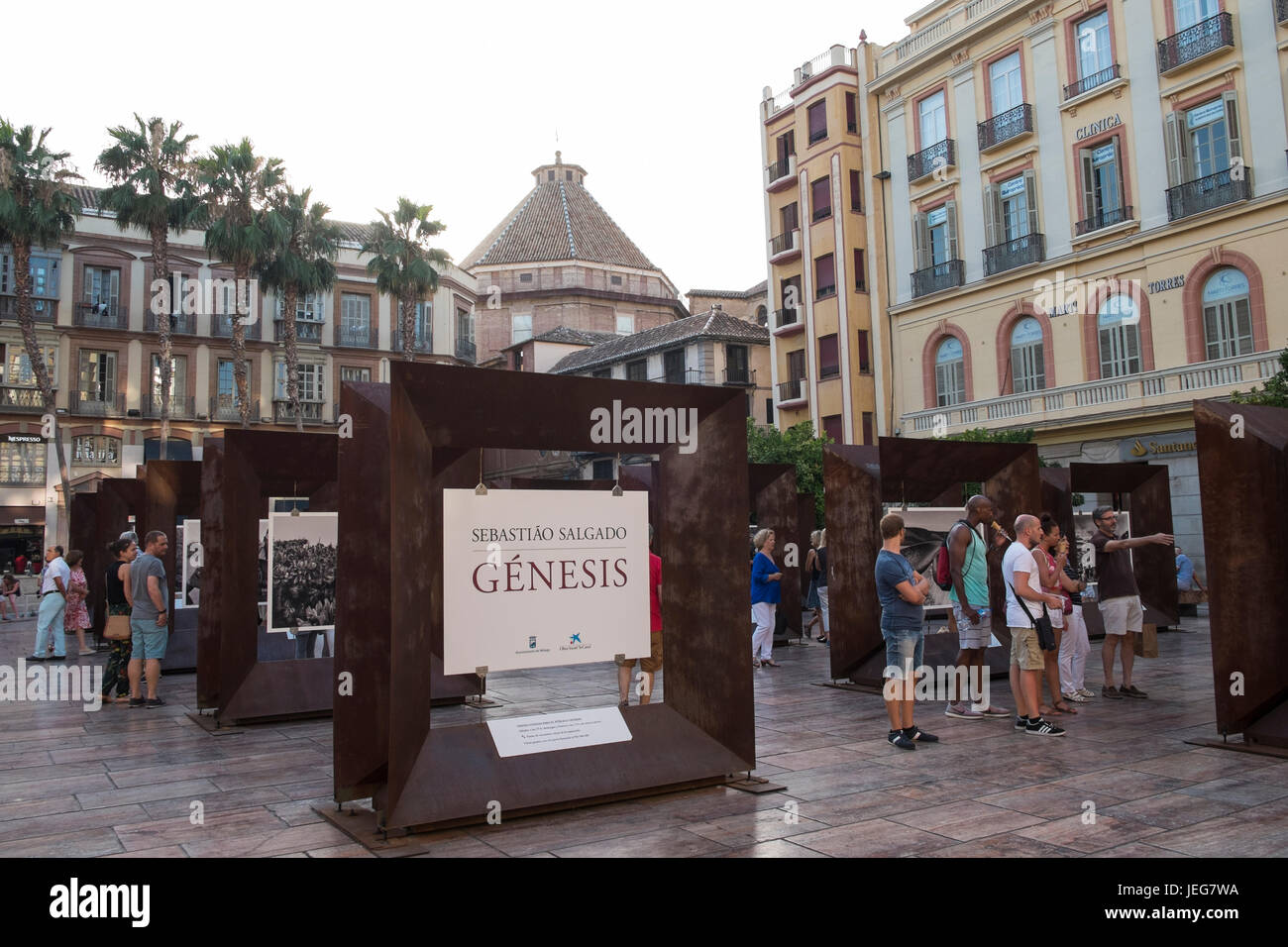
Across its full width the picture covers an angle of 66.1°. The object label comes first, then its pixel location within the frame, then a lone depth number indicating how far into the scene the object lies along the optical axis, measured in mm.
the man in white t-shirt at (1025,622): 8086
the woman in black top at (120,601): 10383
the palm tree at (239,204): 33062
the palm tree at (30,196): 31266
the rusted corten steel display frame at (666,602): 5629
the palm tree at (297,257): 35281
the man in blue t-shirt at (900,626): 7734
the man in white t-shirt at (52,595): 14469
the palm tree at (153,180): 32531
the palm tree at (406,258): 37281
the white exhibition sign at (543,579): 6066
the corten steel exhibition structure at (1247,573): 7422
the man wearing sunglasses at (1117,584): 9648
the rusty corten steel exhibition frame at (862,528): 10992
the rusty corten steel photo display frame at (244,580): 9242
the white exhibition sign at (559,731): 6156
